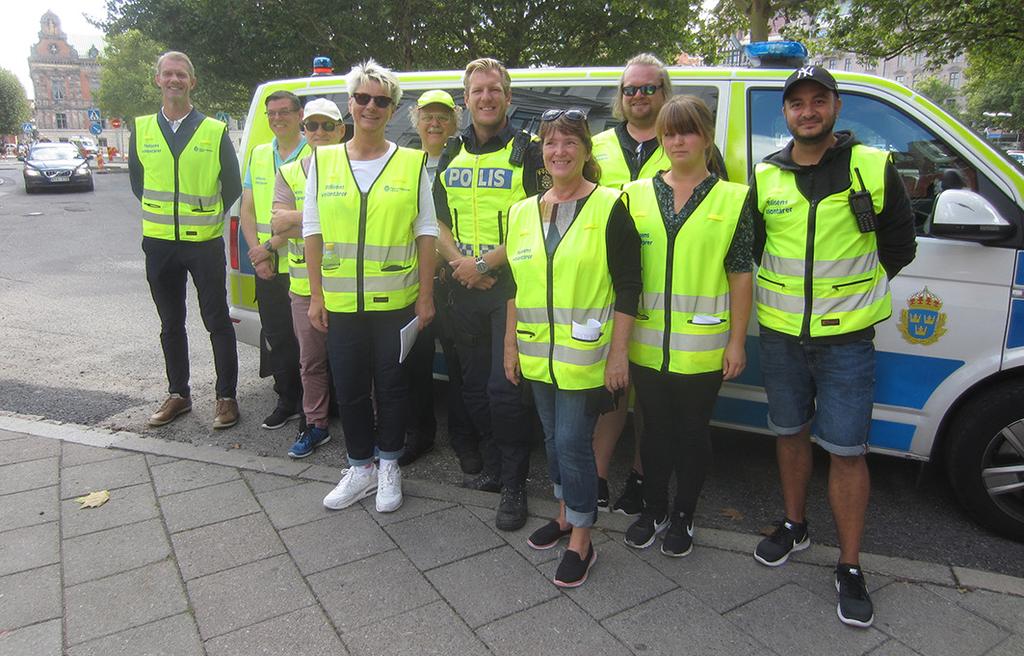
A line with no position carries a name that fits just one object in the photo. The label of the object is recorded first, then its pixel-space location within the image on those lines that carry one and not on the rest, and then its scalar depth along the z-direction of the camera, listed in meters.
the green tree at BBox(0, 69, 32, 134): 60.03
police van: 2.86
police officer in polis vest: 3.09
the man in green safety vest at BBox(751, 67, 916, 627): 2.44
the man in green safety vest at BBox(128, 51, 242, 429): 4.19
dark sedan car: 22.62
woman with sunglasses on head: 2.54
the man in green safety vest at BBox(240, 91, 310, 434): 3.99
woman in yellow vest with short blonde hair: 3.09
